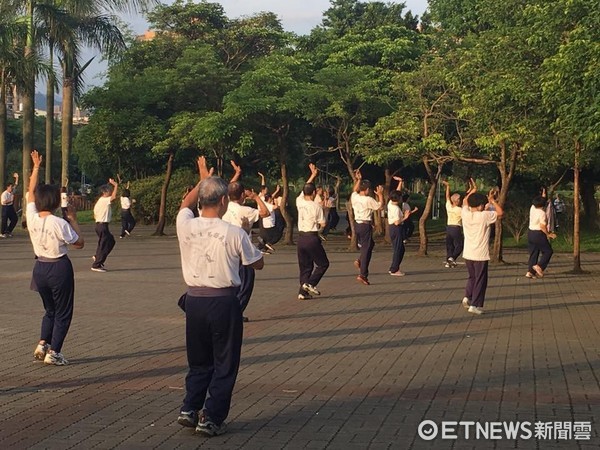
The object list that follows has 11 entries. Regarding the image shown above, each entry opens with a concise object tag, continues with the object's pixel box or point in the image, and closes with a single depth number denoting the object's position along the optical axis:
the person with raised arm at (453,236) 21.20
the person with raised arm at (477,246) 12.98
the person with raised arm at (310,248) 14.61
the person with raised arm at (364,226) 16.94
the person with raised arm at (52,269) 8.96
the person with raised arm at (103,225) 19.05
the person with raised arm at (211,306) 6.29
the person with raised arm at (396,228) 18.73
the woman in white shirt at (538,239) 18.41
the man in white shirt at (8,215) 30.10
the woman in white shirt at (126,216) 32.12
